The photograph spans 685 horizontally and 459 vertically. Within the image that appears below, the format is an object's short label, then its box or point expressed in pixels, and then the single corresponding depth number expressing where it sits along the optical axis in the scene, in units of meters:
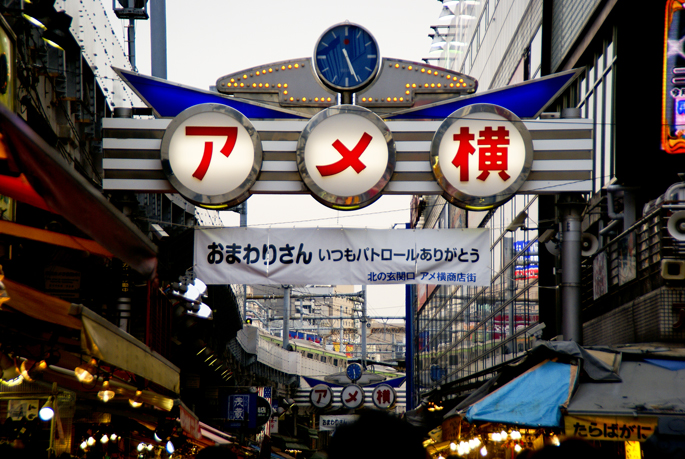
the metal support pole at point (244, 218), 34.03
